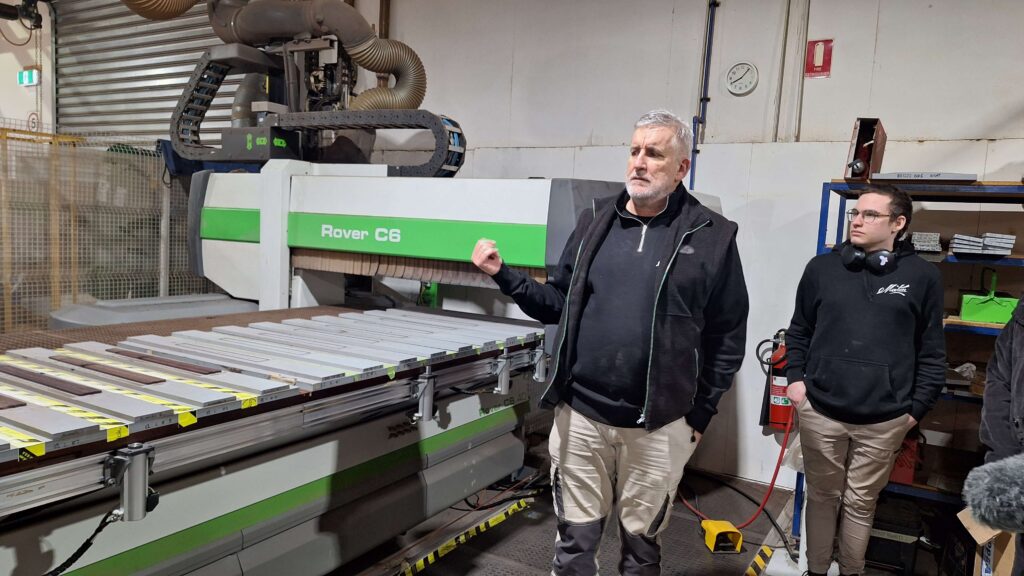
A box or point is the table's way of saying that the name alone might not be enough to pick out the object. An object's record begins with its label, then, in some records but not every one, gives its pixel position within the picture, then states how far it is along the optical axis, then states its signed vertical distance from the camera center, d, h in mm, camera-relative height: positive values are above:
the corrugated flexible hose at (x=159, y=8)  4185 +1250
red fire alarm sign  3436 +965
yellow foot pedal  2896 -1302
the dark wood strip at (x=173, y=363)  1764 -431
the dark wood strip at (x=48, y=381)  1509 -435
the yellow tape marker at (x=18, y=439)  1170 -434
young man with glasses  2359 -399
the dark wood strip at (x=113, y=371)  1632 -433
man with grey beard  1776 -296
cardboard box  1479 -691
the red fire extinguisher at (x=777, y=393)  3236 -742
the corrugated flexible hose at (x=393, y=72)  3965 +911
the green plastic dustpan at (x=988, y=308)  2689 -208
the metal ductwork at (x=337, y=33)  3811 +1063
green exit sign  6371 +1147
